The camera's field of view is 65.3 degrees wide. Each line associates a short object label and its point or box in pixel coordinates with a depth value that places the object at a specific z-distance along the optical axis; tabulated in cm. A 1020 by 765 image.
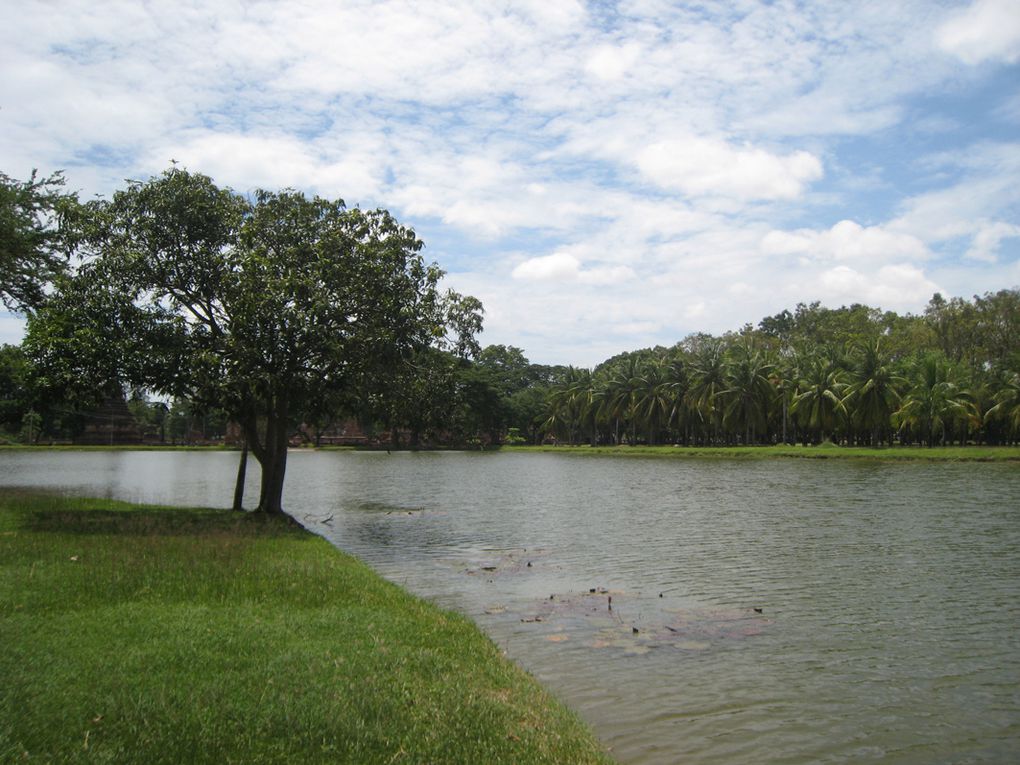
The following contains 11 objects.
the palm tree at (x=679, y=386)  10325
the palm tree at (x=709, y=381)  9444
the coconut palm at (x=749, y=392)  9075
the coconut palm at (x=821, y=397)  8288
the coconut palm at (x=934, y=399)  7538
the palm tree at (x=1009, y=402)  7662
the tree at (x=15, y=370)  2411
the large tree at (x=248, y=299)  2262
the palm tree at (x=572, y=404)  12381
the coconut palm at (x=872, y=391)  8012
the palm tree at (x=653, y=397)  10531
